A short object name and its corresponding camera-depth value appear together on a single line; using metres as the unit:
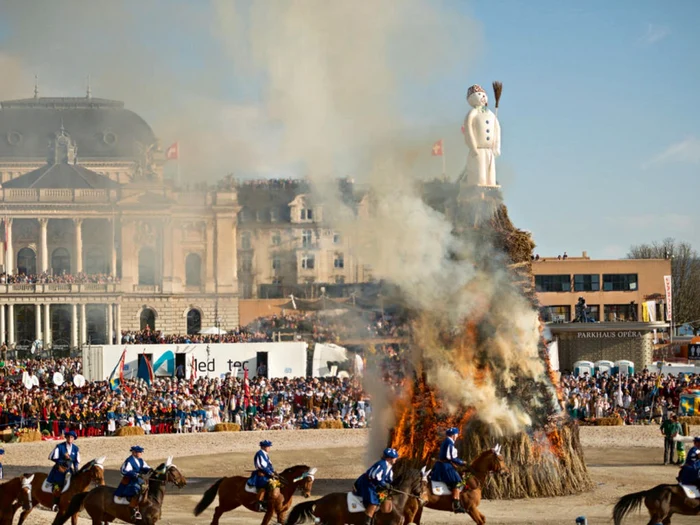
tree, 108.50
